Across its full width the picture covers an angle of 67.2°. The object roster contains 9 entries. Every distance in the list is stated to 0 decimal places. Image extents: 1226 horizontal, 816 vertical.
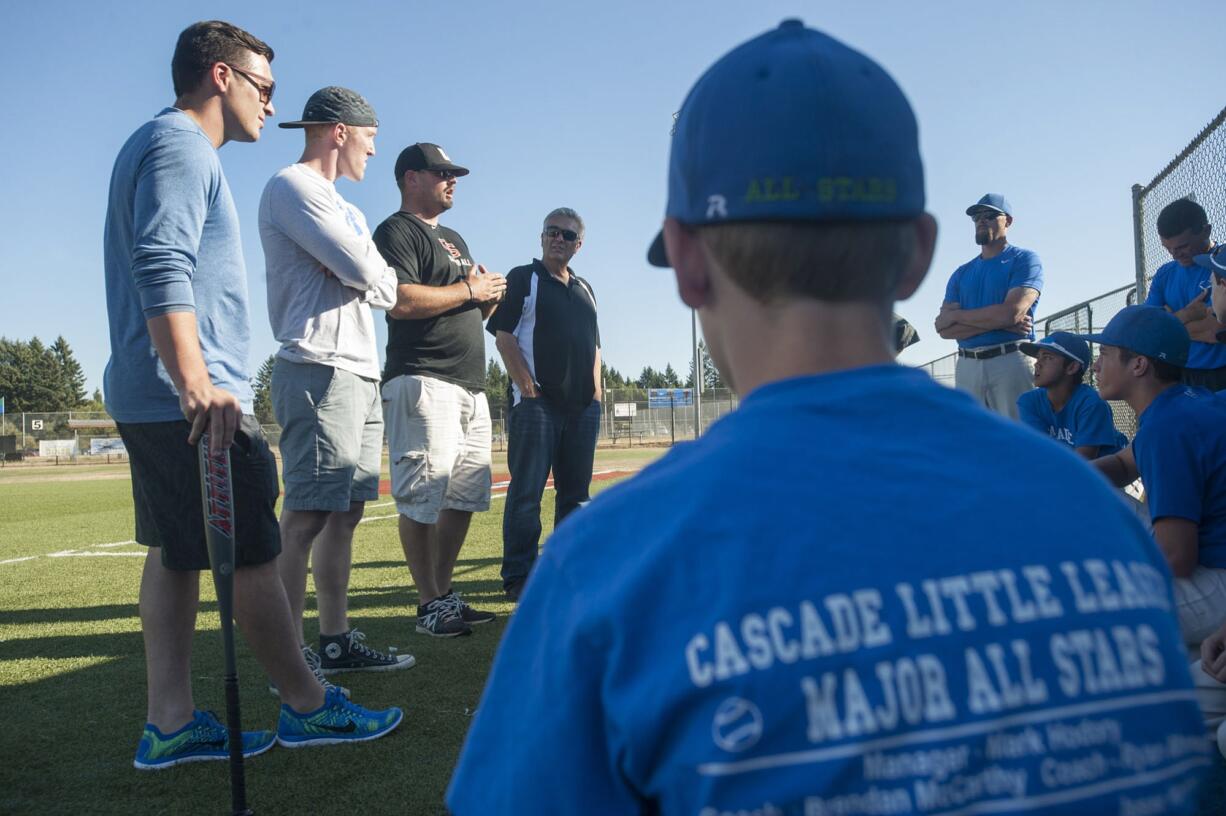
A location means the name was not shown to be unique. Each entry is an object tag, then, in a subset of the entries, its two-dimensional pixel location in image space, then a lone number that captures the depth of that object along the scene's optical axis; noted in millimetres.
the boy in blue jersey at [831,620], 715
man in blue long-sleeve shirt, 2623
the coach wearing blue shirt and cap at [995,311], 6402
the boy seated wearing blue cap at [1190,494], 2965
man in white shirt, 3541
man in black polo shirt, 5539
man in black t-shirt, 4605
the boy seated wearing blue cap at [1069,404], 4832
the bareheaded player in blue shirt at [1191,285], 5156
